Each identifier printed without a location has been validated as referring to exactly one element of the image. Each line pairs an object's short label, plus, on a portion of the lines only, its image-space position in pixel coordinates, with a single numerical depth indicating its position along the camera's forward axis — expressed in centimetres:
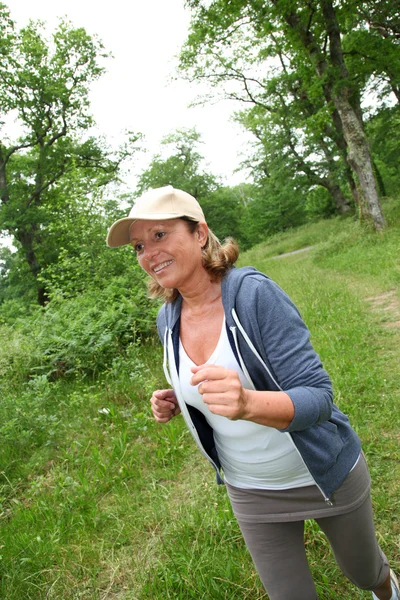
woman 154
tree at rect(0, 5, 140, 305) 2172
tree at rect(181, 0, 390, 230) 1332
